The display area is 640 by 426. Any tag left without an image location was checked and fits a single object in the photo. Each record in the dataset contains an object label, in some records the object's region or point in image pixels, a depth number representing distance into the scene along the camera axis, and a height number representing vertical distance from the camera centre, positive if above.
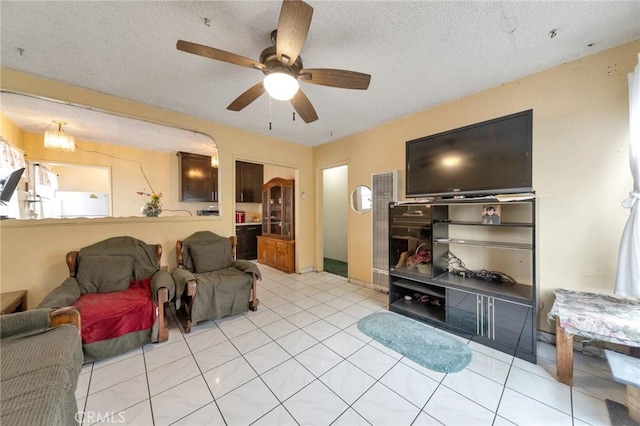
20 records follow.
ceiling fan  1.23 +1.05
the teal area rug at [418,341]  1.89 -1.28
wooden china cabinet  4.58 -0.31
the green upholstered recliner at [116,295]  1.85 -0.80
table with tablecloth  1.49 -0.77
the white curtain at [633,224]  1.63 -0.09
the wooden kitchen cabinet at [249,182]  5.41 +0.77
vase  2.87 +0.05
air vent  3.39 -0.16
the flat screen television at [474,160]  2.07 +0.55
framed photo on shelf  2.20 -0.02
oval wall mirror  3.77 +0.23
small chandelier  2.37 +0.80
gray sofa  0.82 -0.70
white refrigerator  2.45 +0.10
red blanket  1.82 -0.87
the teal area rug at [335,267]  4.67 -1.26
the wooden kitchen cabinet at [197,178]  3.24 +0.52
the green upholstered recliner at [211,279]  2.39 -0.79
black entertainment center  2.03 -0.29
